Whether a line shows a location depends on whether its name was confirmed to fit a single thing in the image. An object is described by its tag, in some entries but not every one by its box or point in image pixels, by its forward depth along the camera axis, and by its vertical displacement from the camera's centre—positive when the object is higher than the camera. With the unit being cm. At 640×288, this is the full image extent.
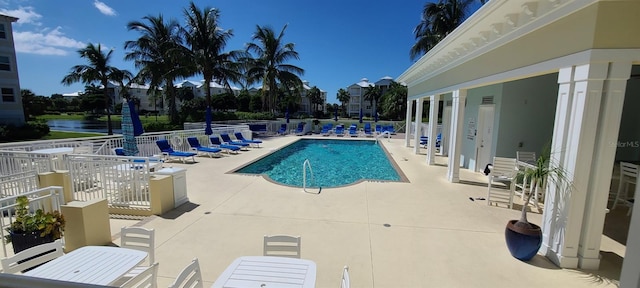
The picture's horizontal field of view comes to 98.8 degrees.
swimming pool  974 -217
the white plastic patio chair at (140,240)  330 -157
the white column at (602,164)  356 -60
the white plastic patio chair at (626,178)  587 -128
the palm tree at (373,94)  5597 +430
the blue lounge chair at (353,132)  2155 -135
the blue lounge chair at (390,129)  2411 -119
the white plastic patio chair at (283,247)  310 -154
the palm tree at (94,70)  2185 +333
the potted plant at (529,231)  393 -164
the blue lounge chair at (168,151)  1055 -154
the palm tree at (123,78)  2308 +282
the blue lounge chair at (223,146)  1298 -157
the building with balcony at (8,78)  2019 +232
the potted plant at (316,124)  2520 -91
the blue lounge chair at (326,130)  2245 -129
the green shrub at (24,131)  1875 -160
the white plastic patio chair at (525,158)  742 -111
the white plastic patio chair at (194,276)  226 -144
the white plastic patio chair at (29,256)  263 -150
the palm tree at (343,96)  7075 +478
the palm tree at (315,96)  7009 +472
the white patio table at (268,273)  238 -146
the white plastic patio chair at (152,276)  268 -165
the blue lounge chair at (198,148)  1189 -157
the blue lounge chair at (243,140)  1496 -150
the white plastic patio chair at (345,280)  231 -140
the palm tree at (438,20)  2233 +809
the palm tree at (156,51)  1988 +443
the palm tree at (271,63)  2398 +450
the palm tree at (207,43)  1988 +515
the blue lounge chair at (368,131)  2166 -126
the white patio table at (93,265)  254 -152
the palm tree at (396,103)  3409 +156
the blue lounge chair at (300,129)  2253 -124
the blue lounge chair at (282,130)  2248 -133
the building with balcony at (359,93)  6431 +594
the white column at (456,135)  822 -55
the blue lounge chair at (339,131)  2202 -131
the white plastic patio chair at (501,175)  640 -141
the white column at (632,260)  101 -53
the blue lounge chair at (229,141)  1430 -150
